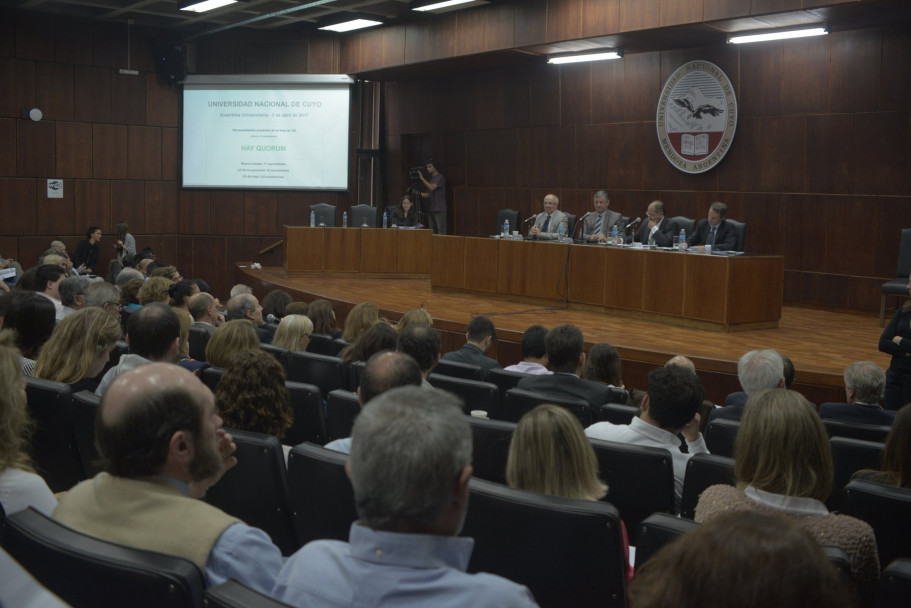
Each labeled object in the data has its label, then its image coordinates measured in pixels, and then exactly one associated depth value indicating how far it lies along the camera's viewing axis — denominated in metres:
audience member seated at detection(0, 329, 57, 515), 2.01
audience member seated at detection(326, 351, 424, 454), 2.70
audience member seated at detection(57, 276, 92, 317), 5.68
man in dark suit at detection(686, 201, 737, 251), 8.25
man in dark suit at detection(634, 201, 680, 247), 8.80
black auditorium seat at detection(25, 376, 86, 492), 3.07
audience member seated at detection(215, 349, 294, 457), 2.99
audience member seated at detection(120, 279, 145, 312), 6.27
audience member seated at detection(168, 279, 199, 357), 5.86
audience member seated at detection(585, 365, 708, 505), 3.03
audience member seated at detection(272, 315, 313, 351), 5.13
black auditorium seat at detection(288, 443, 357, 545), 2.31
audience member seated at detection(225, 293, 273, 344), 5.84
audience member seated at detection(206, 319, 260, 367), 4.02
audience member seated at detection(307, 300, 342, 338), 5.80
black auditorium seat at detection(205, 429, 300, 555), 2.44
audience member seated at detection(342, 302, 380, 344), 5.39
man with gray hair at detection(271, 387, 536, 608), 1.23
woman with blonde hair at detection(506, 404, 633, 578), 2.23
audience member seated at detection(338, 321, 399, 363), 4.32
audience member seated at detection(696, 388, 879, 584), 2.20
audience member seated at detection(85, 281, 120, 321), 5.40
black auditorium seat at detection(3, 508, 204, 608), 1.34
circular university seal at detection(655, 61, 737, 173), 9.88
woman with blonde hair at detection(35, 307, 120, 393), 3.60
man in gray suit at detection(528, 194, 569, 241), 9.28
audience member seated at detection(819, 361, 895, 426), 3.79
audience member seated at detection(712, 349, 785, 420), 3.91
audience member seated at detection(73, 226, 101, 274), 12.05
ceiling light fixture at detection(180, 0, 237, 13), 11.23
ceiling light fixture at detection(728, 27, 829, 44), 8.66
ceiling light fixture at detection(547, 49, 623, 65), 10.38
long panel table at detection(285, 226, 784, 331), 7.61
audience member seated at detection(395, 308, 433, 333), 5.25
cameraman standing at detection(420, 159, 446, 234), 12.95
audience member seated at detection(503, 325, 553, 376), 4.85
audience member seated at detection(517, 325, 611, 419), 4.00
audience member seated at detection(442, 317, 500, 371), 5.12
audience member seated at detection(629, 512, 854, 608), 0.94
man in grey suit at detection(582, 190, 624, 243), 9.38
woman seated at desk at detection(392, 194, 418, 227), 12.27
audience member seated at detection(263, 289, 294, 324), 6.42
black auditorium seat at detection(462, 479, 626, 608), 1.96
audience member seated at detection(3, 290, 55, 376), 3.98
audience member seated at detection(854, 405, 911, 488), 2.54
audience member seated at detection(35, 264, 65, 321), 5.80
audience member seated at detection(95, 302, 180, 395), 3.43
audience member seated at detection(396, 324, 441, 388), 4.02
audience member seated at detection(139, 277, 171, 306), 5.77
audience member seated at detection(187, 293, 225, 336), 5.64
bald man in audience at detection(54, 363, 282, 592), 1.55
